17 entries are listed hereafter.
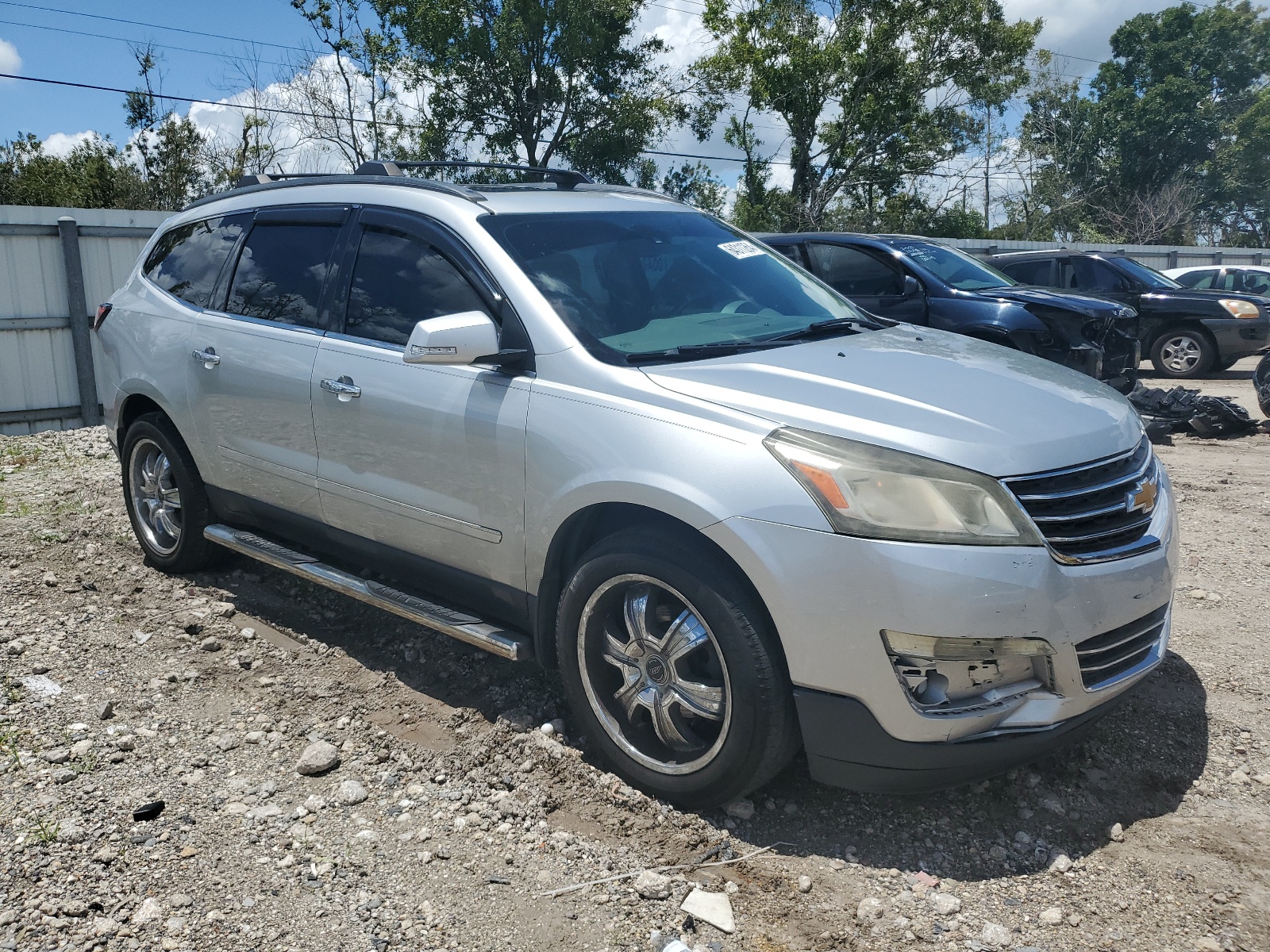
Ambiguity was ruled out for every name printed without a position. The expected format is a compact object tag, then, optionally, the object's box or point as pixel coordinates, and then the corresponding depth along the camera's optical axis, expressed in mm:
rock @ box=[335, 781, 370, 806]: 3281
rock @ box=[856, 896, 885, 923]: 2686
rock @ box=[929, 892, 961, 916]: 2691
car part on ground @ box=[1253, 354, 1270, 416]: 9633
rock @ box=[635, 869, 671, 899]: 2777
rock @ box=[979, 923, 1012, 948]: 2557
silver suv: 2713
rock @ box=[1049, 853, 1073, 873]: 2852
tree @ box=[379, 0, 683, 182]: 26734
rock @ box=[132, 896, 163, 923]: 2652
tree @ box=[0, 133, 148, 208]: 27219
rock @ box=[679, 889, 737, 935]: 2672
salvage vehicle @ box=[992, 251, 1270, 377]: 13547
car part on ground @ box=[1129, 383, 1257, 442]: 9109
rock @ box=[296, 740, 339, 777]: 3465
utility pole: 39534
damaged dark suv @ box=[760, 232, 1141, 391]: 9148
